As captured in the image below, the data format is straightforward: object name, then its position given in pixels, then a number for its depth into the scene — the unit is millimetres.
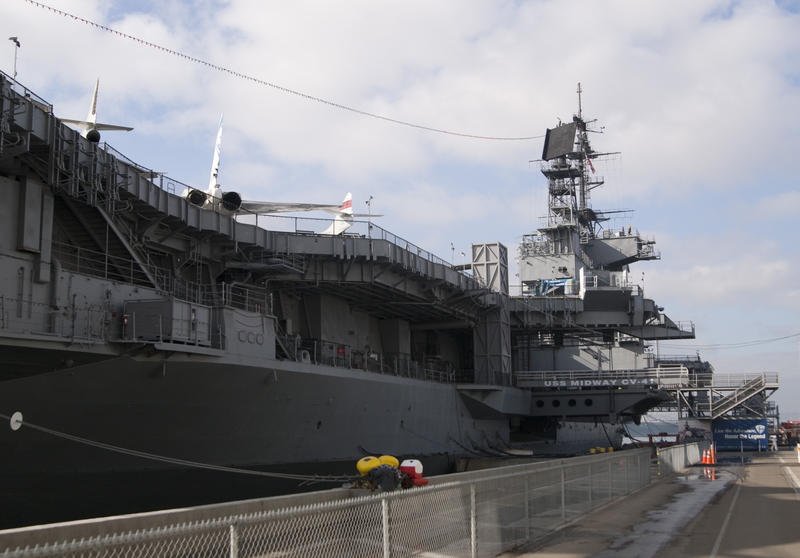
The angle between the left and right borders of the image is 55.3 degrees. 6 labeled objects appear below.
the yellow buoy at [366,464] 11250
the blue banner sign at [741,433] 40781
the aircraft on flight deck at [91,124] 23500
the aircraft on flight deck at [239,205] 23297
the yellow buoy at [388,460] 11667
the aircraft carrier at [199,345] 15430
